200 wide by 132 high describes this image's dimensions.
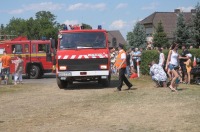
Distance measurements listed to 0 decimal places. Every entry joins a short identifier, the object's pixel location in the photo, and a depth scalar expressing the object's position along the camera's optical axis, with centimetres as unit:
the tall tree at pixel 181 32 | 4659
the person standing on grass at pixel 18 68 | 2009
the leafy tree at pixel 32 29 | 9606
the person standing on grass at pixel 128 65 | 2261
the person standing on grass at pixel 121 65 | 1489
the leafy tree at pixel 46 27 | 9401
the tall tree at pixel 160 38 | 6389
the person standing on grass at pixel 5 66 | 2028
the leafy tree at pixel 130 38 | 6749
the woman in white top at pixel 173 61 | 1383
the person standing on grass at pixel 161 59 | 1694
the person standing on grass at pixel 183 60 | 1743
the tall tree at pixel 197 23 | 4238
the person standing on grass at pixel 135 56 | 2309
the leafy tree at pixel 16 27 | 9719
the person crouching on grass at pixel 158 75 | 1561
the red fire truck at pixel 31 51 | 2484
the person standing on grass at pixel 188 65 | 1709
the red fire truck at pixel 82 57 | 1609
